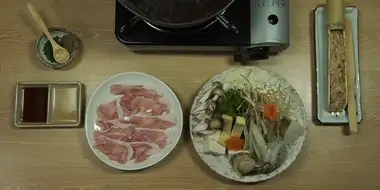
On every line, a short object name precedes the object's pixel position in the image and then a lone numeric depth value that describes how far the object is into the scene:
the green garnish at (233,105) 1.34
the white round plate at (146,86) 1.33
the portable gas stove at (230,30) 1.30
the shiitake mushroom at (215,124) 1.34
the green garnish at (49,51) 1.39
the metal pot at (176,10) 1.16
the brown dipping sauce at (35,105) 1.36
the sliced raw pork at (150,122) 1.36
